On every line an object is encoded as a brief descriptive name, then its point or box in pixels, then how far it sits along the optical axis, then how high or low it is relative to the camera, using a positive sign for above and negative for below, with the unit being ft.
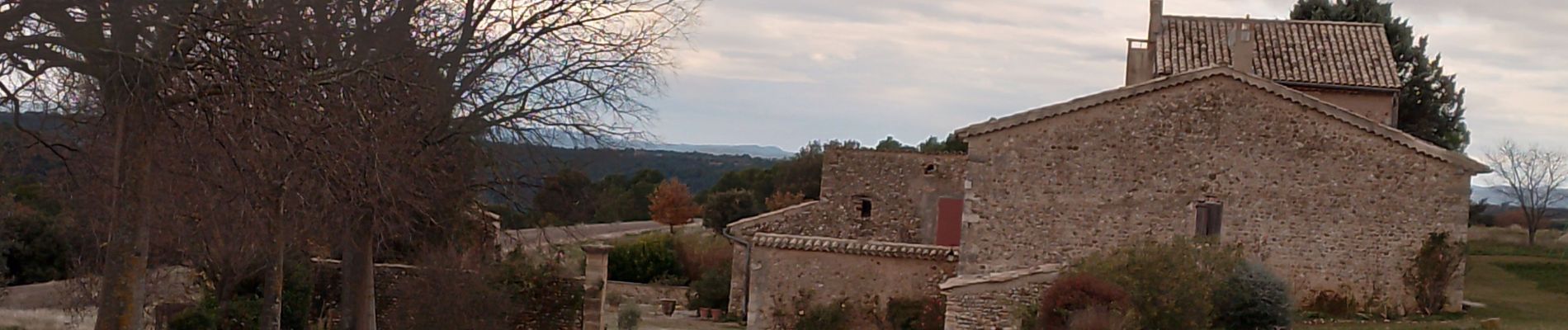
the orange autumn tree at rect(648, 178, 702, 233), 194.39 -4.98
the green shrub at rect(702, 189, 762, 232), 183.32 -4.43
